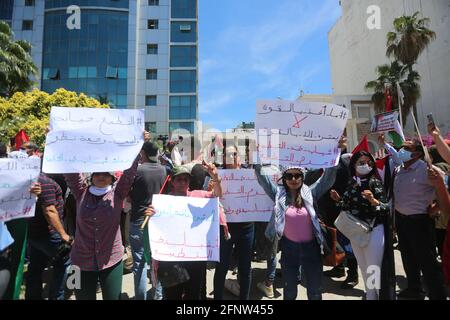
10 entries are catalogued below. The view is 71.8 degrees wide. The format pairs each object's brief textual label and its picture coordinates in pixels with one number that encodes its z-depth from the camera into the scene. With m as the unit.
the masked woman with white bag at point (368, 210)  3.31
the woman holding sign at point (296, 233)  3.14
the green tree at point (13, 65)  19.72
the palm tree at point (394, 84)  21.34
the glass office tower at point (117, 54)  32.00
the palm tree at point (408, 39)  20.80
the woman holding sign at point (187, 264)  3.06
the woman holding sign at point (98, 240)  2.79
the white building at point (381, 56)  23.33
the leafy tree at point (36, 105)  18.70
